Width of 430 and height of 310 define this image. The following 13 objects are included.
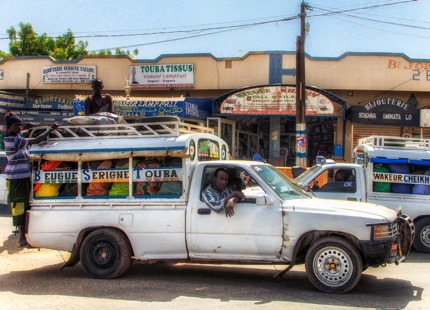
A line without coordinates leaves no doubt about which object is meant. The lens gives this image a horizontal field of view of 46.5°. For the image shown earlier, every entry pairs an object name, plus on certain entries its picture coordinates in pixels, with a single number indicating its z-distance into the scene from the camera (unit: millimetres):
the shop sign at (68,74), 21938
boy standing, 7156
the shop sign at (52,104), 22000
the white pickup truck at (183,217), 6121
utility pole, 15836
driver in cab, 6418
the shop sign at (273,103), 18719
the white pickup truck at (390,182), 9484
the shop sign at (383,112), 19156
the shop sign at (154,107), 18219
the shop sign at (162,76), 20812
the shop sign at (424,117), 19266
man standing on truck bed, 8883
